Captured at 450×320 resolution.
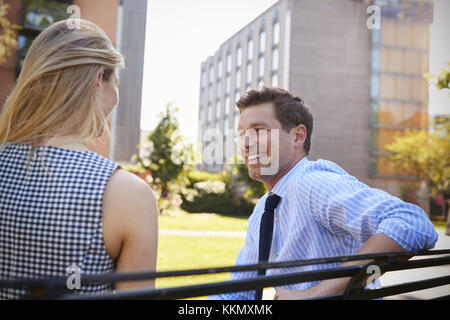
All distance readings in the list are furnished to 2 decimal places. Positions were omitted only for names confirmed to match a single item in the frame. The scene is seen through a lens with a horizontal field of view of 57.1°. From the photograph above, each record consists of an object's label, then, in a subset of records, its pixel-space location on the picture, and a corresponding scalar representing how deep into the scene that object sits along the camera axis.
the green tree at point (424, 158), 28.23
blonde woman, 1.13
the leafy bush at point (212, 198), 28.52
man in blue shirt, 1.49
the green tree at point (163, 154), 22.94
